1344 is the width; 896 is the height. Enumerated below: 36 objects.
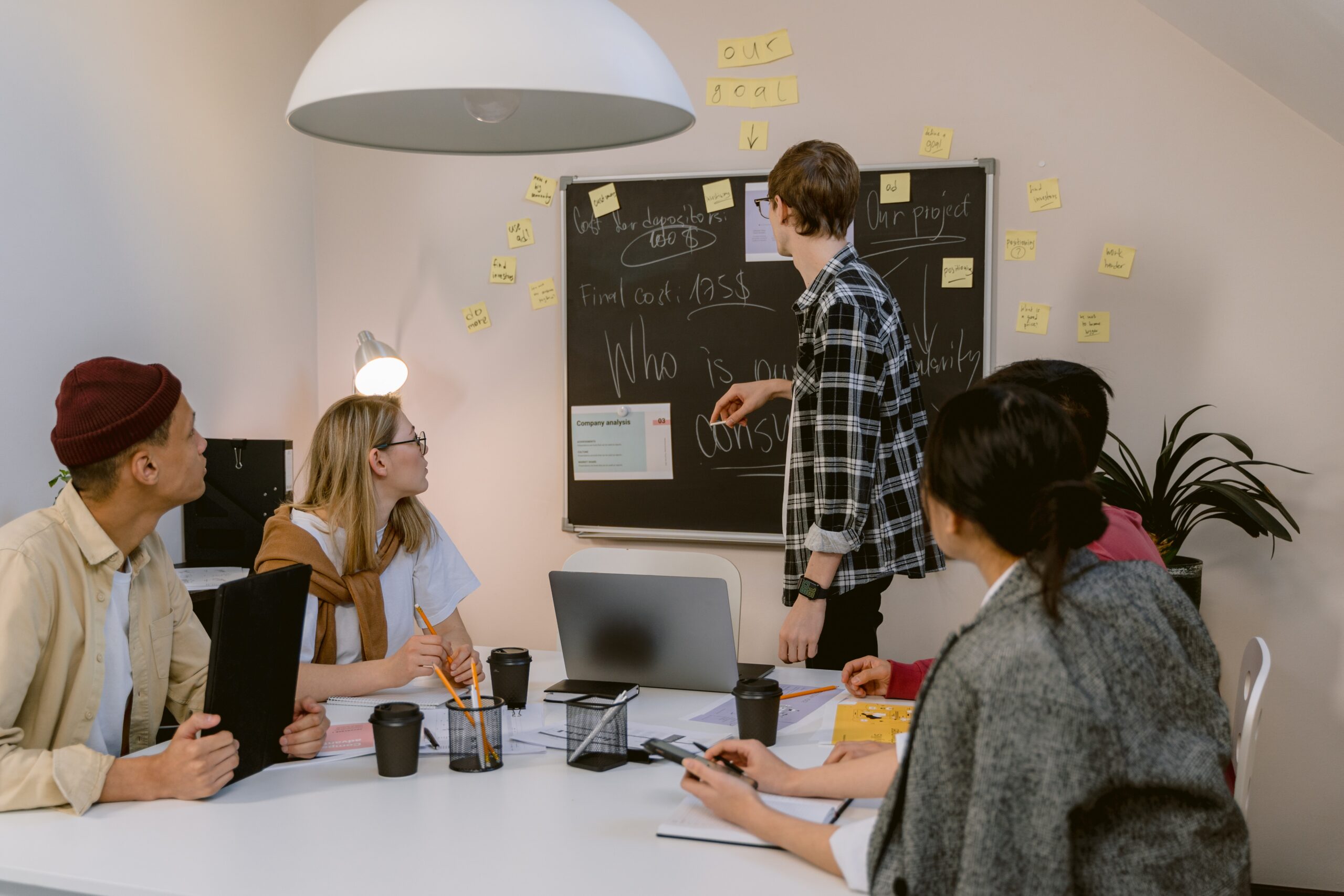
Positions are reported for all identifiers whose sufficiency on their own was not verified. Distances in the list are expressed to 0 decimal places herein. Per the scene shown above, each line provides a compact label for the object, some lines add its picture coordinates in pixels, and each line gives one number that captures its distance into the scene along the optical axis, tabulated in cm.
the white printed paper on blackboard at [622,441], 323
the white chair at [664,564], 249
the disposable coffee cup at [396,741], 139
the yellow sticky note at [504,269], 339
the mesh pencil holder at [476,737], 143
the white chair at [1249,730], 143
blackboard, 297
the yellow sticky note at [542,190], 334
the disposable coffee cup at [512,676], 173
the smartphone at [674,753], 128
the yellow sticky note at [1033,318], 291
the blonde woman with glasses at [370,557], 180
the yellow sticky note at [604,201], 326
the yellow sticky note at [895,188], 298
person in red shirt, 140
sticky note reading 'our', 309
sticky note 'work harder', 283
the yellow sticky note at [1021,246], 291
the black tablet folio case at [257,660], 131
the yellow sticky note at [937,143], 295
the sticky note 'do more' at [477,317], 342
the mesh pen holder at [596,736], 145
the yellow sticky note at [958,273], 295
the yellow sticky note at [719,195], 314
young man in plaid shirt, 200
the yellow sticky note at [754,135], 312
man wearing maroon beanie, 130
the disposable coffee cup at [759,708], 148
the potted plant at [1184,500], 246
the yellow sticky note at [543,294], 335
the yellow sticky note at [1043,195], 288
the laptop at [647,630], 170
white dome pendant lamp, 130
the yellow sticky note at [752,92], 309
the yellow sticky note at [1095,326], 286
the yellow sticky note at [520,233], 337
